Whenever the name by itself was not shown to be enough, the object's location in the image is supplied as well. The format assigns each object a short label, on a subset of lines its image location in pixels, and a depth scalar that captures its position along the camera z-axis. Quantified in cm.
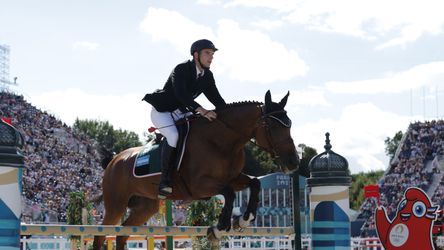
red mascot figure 1655
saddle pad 1155
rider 1084
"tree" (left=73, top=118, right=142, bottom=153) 12887
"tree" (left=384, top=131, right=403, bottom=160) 14416
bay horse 1025
